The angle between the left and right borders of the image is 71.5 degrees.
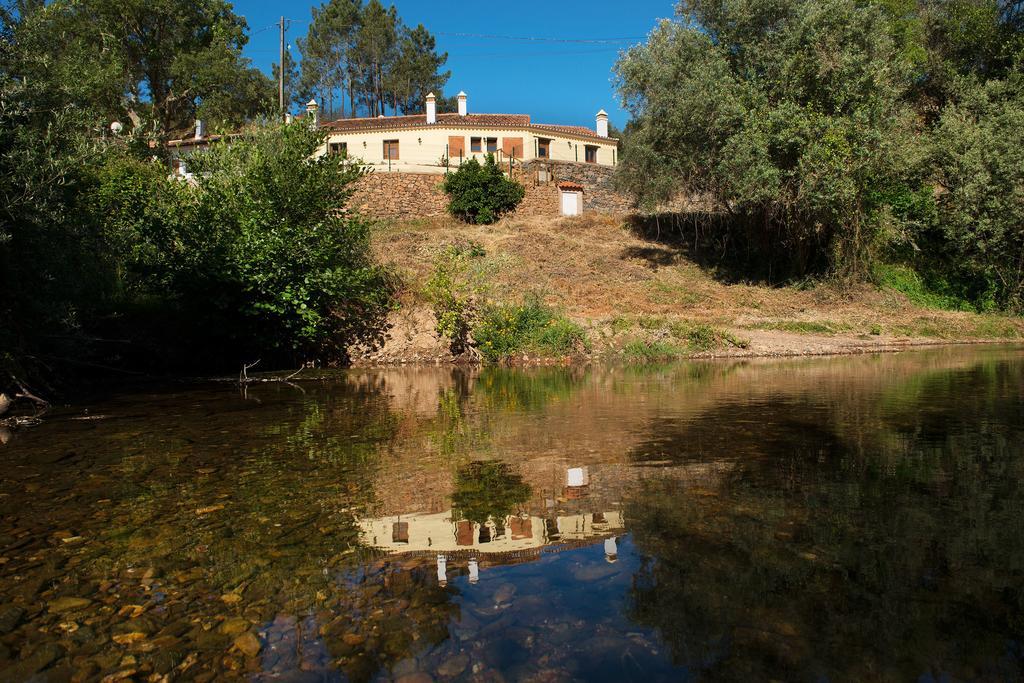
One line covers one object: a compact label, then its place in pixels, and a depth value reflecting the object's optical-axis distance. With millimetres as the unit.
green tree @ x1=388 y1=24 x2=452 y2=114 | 83312
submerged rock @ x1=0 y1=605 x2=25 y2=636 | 4246
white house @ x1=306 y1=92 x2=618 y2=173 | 57562
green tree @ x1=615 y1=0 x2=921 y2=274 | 27484
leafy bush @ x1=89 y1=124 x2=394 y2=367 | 18578
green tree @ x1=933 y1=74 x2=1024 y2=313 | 29125
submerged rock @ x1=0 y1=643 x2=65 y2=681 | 3730
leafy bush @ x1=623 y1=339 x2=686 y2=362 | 22031
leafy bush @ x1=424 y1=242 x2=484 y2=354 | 22016
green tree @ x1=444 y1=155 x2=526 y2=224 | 41156
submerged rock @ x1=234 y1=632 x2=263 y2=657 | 3916
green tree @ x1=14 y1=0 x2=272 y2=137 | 49125
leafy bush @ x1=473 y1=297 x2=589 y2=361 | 21766
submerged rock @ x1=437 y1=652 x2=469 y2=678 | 3707
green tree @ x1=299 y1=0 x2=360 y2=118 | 82625
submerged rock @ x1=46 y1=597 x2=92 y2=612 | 4492
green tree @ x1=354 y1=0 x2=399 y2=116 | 82188
